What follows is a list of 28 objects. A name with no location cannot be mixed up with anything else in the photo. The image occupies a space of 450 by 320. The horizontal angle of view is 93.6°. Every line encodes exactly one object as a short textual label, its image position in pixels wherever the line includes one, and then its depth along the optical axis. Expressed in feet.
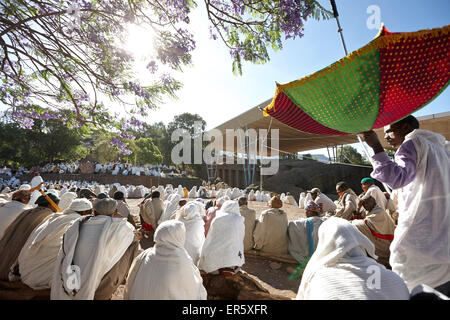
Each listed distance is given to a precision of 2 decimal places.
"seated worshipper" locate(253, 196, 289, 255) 14.24
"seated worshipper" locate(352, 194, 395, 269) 11.51
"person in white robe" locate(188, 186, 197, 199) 48.80
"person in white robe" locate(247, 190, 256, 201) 46.78
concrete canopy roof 37.63
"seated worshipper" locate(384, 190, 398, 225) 13.14
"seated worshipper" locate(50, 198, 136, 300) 6.66
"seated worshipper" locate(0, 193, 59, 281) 8.77
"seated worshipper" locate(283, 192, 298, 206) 41.36
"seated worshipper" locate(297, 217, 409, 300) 4.18
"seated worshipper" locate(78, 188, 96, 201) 17.23
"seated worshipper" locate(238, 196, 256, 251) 15.10
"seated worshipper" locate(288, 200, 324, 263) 12.80
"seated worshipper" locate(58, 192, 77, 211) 16.71
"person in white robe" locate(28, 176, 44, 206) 29.18
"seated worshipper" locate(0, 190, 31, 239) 9.39
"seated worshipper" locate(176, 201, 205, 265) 11.78
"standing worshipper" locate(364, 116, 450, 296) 4.61
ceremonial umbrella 4.75
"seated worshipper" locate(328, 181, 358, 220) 15.03
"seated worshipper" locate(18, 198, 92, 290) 8.20
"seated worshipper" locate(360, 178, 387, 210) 15.30
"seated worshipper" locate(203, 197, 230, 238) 14.42
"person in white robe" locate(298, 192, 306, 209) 37.52
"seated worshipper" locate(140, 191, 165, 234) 18.40
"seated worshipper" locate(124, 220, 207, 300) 6.28
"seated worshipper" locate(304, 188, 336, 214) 19.98
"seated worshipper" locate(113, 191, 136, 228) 17.62
